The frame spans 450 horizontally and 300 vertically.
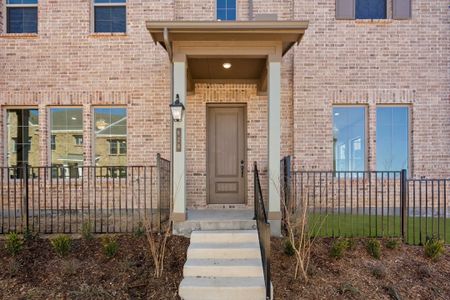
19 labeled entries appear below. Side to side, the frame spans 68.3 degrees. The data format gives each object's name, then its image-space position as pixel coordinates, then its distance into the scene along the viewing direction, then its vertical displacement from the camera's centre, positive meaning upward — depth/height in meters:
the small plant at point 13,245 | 5.12 -1.48
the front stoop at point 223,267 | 4.27 -1.63
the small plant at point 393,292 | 4.42 -1.92
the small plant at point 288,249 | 5.09 -1.53
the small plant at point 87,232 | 5.59 -1.39
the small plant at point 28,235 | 5.55 -1.45
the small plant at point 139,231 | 5.58 -1.38
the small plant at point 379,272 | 4.74 -1.75
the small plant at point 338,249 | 5.03 -1.51
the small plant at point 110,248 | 5.07 -1.50
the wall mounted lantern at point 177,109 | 5.45 +0.67
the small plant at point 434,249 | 5.13 -1.54
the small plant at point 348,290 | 4.42 -1.87
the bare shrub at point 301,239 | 4.59 -1.42
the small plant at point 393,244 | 5.31 -1.51
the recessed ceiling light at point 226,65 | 6.50 +1.68
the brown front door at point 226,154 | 7.76 -0.10
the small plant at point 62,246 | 5.13 -1.49
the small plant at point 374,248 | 5.11 -1.52
